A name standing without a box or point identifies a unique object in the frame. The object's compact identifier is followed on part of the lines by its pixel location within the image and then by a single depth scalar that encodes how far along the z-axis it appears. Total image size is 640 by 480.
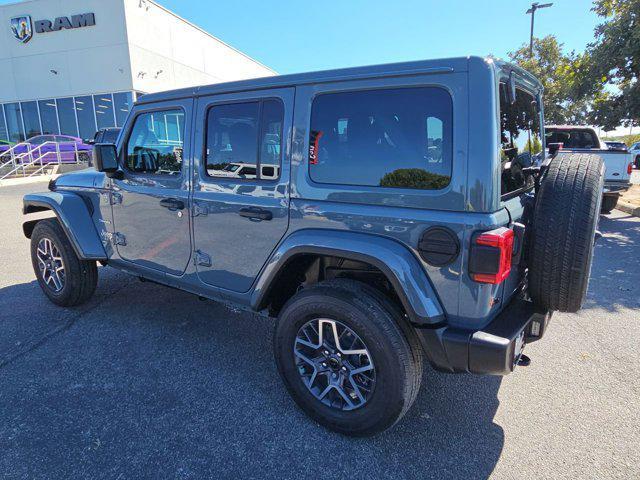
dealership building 19.41
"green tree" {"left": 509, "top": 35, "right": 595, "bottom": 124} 19.09
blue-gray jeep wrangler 1.95
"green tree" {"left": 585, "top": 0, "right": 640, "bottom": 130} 8.29
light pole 19.46
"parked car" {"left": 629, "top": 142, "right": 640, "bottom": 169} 22.20
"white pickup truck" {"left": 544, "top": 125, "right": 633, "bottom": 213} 7.91
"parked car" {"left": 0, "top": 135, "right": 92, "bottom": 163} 17.86
